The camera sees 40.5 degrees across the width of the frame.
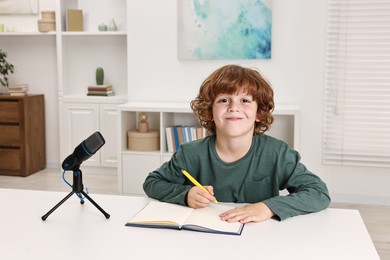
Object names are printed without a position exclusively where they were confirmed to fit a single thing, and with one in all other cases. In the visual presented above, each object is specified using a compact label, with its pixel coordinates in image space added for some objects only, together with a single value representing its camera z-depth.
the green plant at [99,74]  4.78
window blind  3.78
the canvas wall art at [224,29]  3.95
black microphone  1.45
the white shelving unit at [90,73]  4.80
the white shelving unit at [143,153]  3.98
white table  1.22
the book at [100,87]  4.78
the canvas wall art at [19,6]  5.00
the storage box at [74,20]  4.73
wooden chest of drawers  4.65
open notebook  1.38
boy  1.73
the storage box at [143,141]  4.07
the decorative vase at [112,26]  4.68
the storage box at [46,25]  4.79
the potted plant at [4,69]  4.88
